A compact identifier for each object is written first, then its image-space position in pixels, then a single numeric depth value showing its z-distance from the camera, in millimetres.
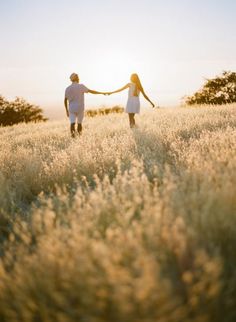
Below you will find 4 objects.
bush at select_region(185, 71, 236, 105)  28688
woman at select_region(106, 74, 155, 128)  12133
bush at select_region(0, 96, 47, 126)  34000
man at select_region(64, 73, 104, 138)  11508
